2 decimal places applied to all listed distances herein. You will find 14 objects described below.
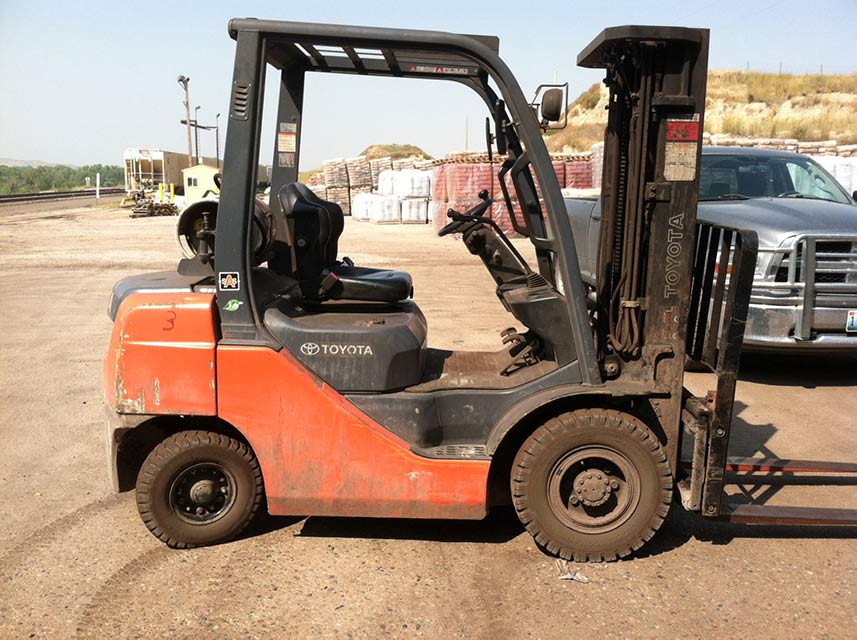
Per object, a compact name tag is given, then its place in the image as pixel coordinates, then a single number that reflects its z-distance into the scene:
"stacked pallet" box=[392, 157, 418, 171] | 34.04
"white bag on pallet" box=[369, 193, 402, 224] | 29.14
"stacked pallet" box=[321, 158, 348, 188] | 35.22
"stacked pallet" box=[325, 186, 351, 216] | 35.06
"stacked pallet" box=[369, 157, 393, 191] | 35.09
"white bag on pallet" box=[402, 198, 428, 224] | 29.06
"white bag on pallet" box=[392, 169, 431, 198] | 28.72
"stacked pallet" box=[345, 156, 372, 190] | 35.09
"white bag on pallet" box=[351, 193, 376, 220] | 30.83
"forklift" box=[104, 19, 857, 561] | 3.75
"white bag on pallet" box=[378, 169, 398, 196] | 30.30
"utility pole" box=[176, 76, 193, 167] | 47.88
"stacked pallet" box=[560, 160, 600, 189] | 21.98
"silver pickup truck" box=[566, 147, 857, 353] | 6.95
